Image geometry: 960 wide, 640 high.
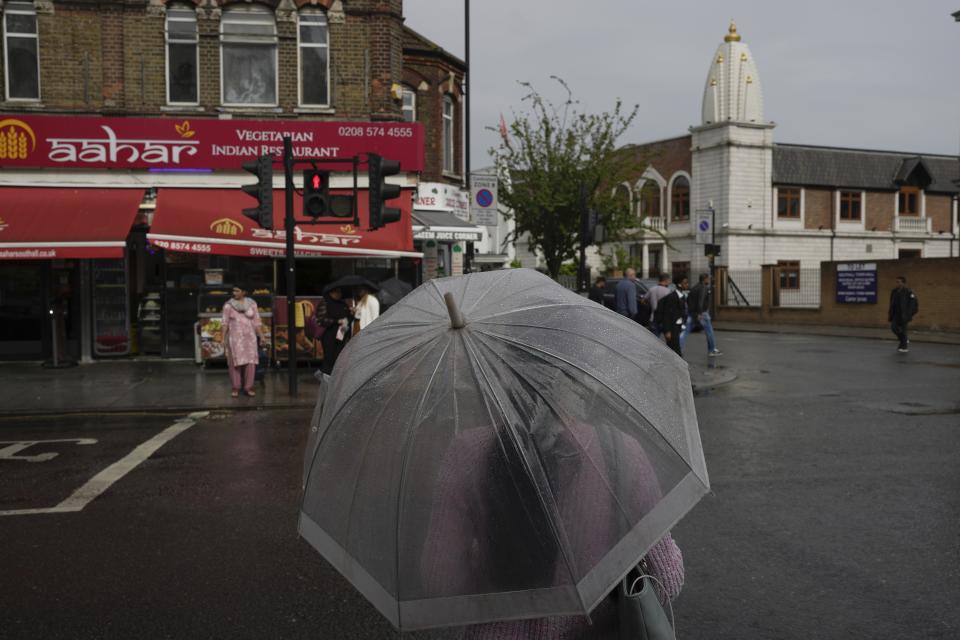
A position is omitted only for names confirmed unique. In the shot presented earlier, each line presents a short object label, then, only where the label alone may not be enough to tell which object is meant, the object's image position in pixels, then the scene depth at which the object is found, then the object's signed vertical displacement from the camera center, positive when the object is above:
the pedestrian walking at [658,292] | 14.72 -0.35
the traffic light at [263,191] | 11.70 +1.15
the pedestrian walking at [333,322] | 13.05 -0.76
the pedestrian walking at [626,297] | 15.26 -0.45
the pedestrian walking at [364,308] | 12.98 -0.54
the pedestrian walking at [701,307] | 16.02 -0.73
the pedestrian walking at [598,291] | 18.35 -0.41
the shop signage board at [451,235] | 18.64 +0.86
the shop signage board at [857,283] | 28.75 -0.39
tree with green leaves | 30.27 +3.51
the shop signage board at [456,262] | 24.97 +0.34
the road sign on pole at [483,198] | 17.00 +1.53
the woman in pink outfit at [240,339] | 12.17 -0.95
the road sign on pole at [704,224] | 36.50 +2.15
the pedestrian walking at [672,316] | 13.38 -0.71
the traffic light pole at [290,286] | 11.88 -0.18
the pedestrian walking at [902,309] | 19.25 -0.86
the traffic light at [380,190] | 11.69 +1.17
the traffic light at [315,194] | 11.61 +1.10
